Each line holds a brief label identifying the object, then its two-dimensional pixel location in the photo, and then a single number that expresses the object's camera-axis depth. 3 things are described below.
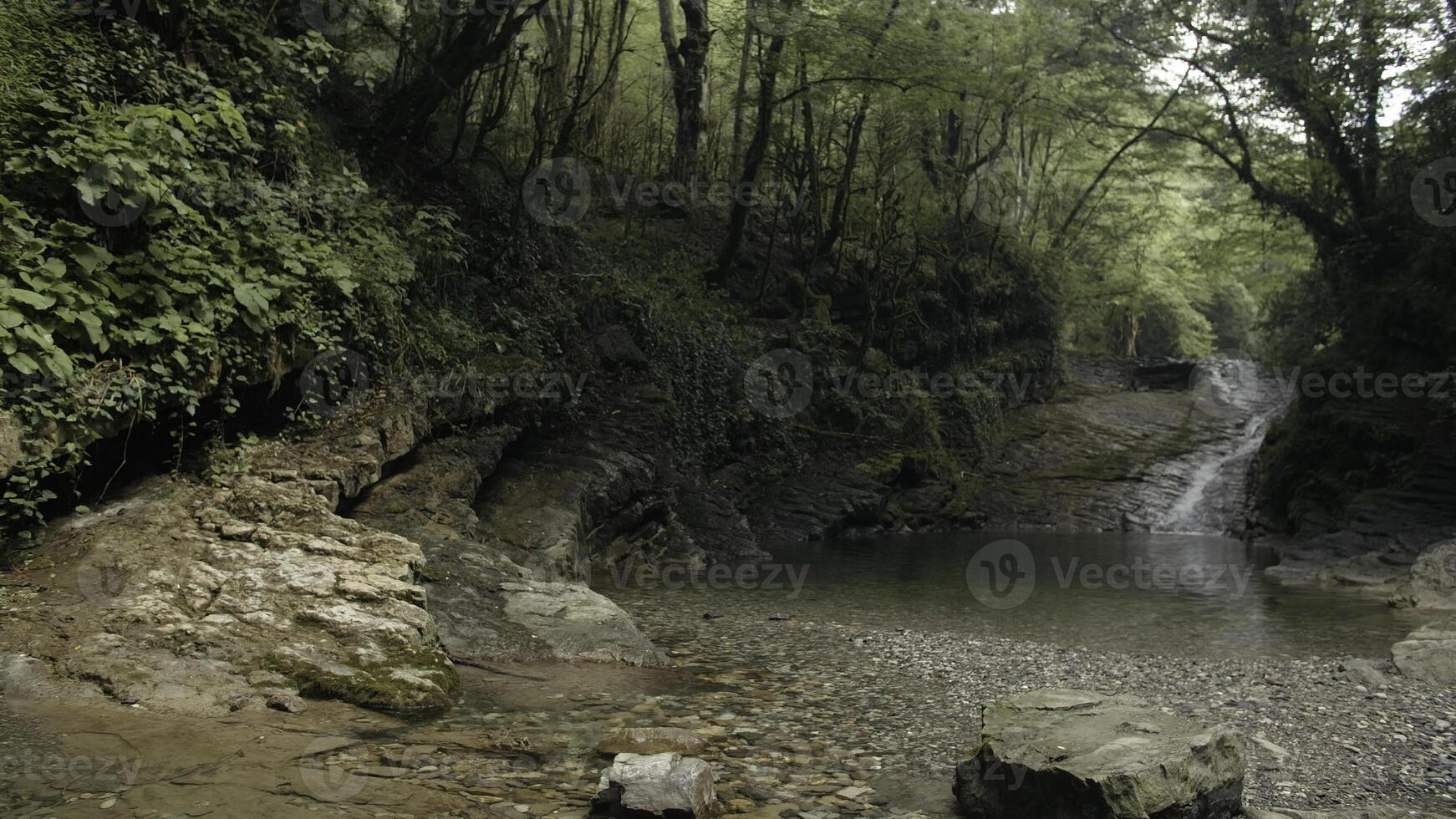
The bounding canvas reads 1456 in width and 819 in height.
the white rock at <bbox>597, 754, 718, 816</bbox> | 4.10
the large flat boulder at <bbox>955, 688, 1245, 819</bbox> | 3.91
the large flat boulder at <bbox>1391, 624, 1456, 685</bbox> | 7.11
